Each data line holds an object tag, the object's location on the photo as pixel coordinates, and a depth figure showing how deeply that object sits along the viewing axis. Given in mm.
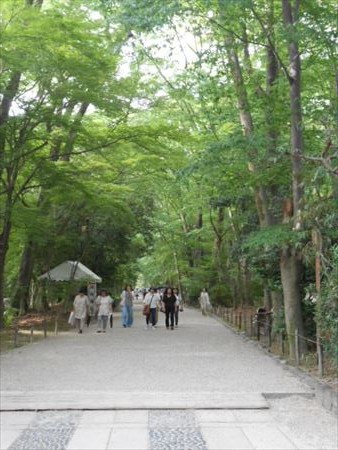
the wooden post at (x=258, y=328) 17016
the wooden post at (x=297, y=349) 11291
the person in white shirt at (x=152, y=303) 21859
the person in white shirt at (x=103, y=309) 20000
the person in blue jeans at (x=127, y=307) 21984
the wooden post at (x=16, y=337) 14764
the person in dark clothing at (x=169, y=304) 21375
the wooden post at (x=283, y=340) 13634
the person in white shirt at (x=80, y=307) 19516
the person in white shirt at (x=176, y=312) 22844
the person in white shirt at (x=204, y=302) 31636
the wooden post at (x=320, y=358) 9586
